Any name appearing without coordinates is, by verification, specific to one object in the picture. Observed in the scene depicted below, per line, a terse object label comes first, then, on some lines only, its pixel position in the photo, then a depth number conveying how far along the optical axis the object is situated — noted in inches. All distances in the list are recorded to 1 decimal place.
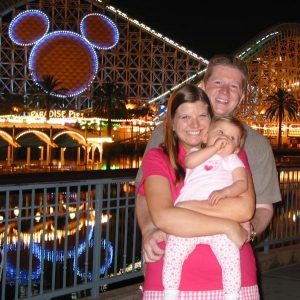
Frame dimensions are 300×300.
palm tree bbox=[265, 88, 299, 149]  1444.5
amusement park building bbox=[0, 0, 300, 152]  1274.5
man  88.7
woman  73.6
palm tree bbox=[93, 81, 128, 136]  1341.7
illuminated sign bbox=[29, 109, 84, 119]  1313.4
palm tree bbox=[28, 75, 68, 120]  1278.2
